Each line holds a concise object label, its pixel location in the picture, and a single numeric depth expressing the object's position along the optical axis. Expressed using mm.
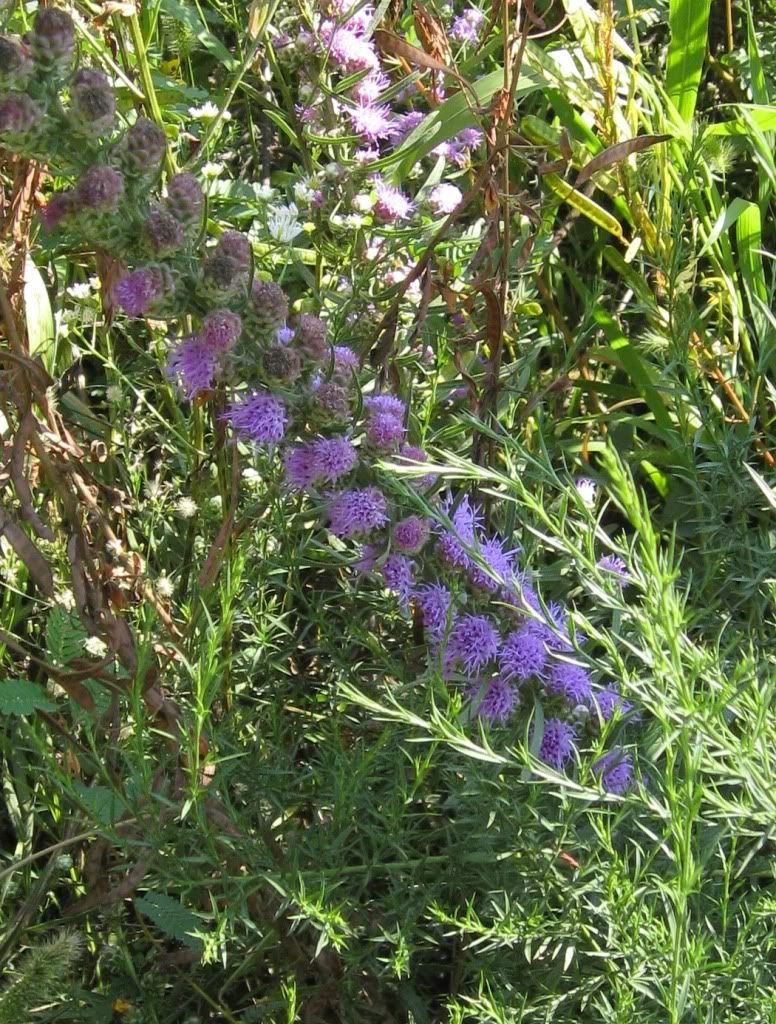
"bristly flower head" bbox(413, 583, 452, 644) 1094
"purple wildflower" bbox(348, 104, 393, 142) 1479
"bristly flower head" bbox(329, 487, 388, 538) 1083
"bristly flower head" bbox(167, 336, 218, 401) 1042
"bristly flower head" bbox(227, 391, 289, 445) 1055
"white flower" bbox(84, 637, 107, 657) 1330
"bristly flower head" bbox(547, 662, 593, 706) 1092
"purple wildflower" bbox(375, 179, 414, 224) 1440
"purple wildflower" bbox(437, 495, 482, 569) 1088
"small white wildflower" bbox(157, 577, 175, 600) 1322
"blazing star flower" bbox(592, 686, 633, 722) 1104
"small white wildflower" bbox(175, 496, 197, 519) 1459
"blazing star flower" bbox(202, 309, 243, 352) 1000
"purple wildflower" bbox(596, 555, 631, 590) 952
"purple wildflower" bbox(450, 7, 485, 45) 1611
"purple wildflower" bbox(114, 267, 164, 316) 985
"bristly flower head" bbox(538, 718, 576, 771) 1079
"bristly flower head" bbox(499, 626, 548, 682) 1074
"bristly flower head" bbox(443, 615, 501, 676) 1069
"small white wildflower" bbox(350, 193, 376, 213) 1423
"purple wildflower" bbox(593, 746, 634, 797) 1068
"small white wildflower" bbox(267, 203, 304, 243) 1503
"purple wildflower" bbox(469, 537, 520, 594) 1077
